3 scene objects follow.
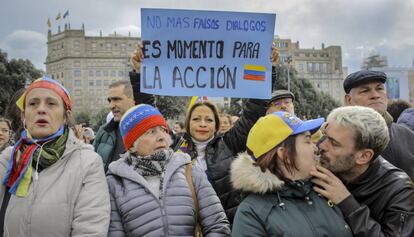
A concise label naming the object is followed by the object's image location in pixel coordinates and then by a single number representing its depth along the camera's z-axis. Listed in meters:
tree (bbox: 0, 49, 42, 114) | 26.97
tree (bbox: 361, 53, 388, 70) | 105.62
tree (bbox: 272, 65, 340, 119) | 46.51
